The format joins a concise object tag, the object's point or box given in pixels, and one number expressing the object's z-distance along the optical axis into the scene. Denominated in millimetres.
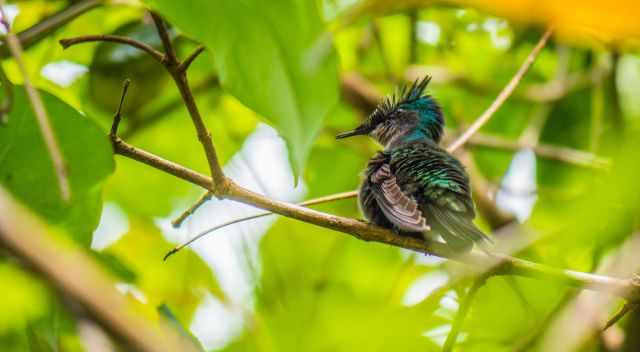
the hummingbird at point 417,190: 5797
